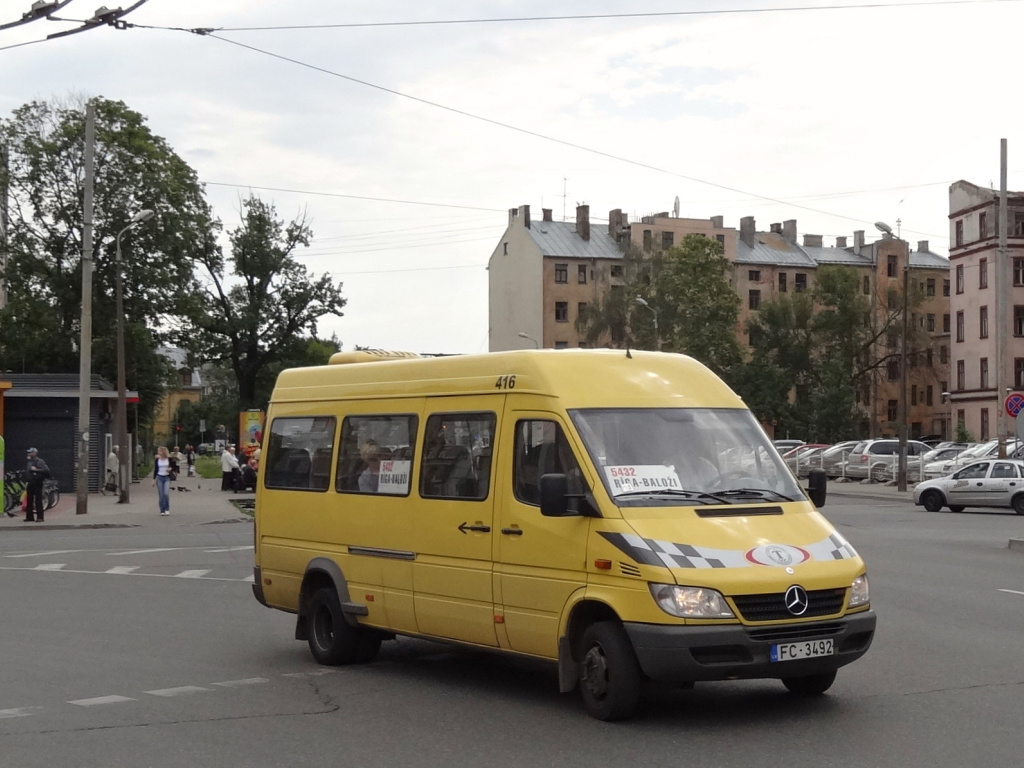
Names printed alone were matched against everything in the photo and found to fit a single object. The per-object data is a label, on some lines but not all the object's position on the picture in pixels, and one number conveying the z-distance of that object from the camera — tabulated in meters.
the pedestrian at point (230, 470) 48.81
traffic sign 35.44
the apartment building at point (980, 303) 83.94
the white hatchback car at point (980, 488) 36.41
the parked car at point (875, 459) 55.66
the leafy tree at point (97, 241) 57.53
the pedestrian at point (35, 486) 33.16
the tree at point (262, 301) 80.62
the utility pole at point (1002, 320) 42.11
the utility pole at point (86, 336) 35.59
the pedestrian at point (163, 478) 34.77
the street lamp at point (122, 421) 40.75
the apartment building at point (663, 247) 112.75
